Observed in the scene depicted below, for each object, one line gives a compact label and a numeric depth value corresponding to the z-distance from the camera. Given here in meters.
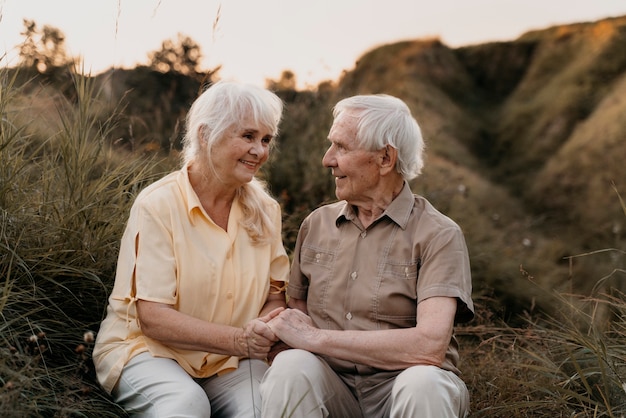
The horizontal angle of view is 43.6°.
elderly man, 2.95
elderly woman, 3.18
